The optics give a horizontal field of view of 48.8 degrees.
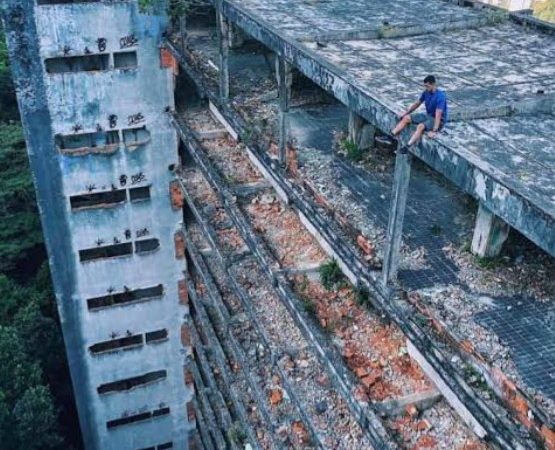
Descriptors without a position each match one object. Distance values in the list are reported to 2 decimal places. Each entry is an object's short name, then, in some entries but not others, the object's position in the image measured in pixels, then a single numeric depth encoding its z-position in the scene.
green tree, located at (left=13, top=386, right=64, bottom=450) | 16.58
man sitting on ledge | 6.72
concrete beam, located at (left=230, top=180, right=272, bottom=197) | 12.24
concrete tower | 14.77
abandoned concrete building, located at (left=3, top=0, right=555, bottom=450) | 7.27
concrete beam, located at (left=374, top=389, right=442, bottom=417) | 7.85
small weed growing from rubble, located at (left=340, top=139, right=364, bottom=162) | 11.82
